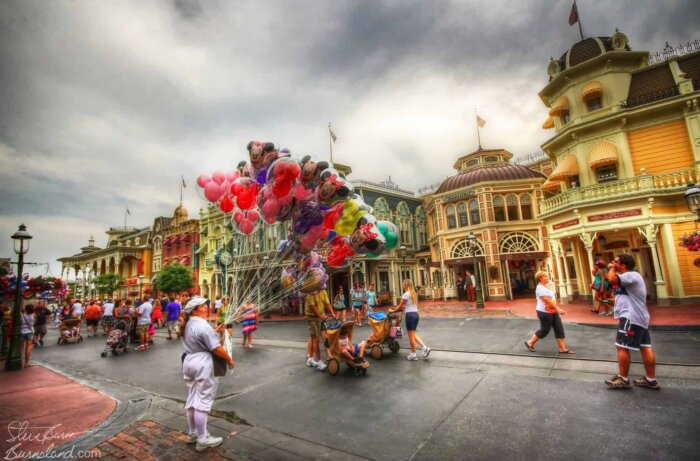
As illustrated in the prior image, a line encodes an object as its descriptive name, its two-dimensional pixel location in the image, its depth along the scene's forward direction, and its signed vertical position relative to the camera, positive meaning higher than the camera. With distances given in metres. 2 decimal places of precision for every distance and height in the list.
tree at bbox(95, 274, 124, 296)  40.72 +1.21
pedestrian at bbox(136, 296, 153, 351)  11.28 -1.15
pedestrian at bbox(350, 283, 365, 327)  14.39 -1.29
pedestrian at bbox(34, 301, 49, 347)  12.62 -1.08
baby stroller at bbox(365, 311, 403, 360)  7.60 -1.48
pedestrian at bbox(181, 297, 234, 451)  3.82 -1.04
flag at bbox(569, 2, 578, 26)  16.73 +13.07
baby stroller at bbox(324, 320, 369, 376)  6.33 -1.57
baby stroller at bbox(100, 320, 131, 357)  10.23 -1.56
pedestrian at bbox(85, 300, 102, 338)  15.32 -1.09
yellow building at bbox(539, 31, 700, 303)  13.45 +4.78
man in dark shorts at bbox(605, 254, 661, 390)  4.71 -1.04
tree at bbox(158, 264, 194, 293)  32.19 +0.89
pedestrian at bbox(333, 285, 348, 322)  13.62 -1.15
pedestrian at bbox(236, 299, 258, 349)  10.14 -1.40
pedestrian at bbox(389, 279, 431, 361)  7.25 -0.97
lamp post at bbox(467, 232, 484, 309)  17.36 -1.50
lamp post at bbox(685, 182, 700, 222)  8.48 +1.48
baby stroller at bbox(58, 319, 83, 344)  13.58 -1.63
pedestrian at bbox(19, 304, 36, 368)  9.06 -1.07
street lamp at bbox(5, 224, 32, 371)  8.52 -0.63
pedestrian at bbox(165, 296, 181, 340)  13.42 -1.13
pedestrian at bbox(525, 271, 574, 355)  6.99 -1.20
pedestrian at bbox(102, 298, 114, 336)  15.70 -1.28
